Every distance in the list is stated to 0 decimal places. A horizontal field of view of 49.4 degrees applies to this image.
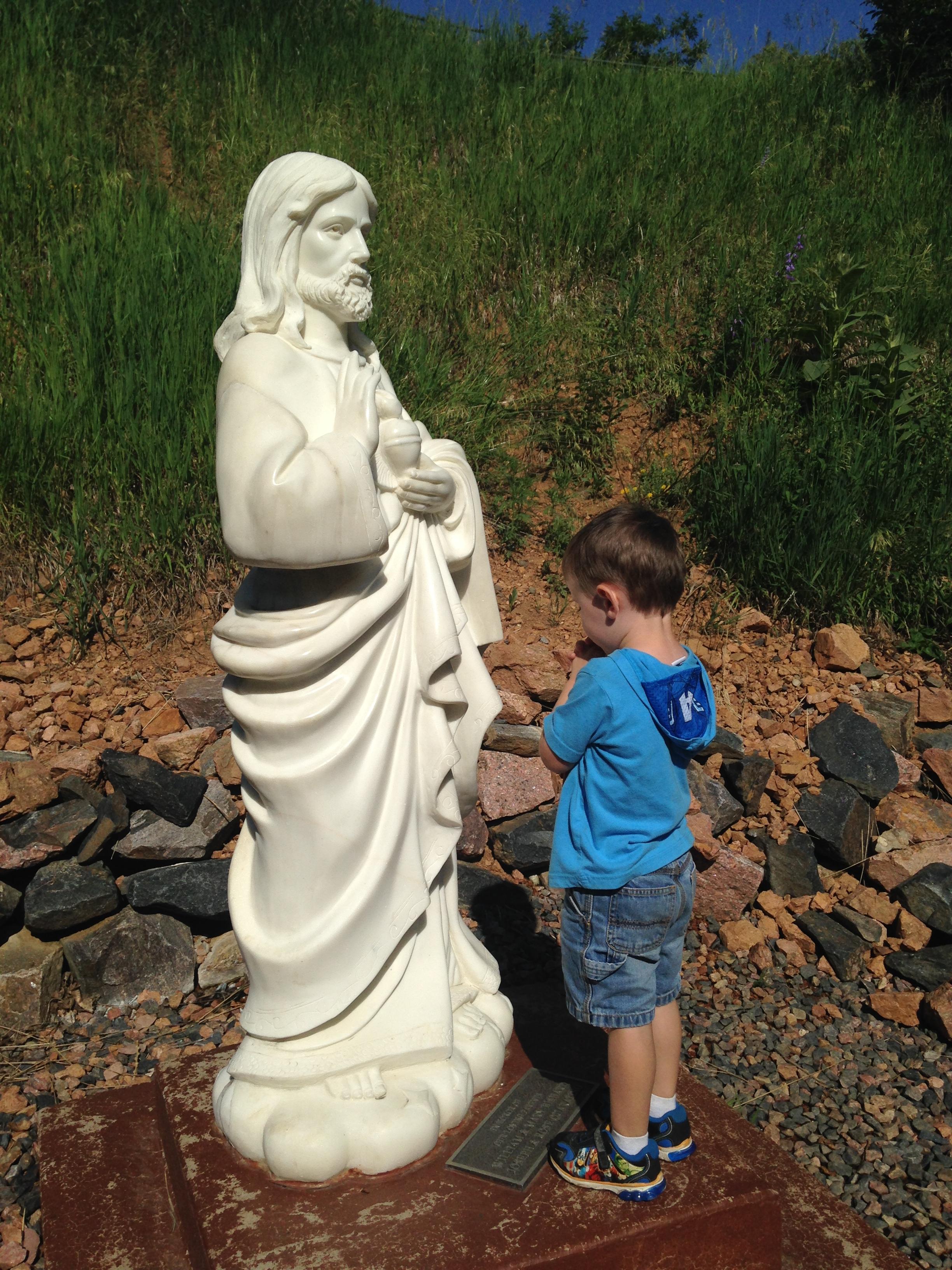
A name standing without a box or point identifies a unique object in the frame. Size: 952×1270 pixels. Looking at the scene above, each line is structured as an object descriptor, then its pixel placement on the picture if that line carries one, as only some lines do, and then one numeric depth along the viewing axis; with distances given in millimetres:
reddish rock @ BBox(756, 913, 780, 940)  4086
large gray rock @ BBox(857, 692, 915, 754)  5047
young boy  2189
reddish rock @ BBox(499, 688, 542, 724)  4734
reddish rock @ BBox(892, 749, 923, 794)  4887
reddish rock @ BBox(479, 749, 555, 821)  4484
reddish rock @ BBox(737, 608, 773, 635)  5520
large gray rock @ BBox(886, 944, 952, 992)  3787
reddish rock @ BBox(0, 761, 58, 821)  3896
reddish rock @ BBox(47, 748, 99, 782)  4086
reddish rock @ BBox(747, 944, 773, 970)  3930
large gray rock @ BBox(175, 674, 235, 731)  4422
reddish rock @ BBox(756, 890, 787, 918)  4184
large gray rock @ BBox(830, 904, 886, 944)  4035
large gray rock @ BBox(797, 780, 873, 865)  4465
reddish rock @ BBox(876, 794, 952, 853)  4574
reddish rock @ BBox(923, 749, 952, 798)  4859
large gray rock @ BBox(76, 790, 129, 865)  3877
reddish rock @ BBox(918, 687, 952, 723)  5164
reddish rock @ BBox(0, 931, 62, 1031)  3520
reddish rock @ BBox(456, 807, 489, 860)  4363
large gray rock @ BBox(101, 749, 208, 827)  3992
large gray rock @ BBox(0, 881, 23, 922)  3678
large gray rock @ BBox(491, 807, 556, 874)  4363
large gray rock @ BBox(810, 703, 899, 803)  4750
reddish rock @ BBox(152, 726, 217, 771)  4250
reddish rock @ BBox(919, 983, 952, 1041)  3510
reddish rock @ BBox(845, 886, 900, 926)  4121
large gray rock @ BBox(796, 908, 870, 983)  3887
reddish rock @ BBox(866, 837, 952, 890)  4312
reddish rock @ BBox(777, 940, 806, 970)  3953
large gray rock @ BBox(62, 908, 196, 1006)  3650
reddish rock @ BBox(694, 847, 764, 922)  4195
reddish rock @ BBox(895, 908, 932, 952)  3996
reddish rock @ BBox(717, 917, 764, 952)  4004
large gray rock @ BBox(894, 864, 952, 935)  4051
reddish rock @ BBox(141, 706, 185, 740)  4395
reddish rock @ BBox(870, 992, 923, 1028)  3615
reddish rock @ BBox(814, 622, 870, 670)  5320
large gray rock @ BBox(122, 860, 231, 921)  3799
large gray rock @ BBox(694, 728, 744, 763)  4785
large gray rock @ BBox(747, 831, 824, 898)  4324
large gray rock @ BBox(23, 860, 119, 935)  3682
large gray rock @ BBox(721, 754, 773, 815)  4641
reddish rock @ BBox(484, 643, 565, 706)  4836
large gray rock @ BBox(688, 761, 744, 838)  4527
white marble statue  2139
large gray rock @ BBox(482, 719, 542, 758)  4617
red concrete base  2070
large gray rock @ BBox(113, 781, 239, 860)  3924
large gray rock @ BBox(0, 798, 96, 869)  3779
